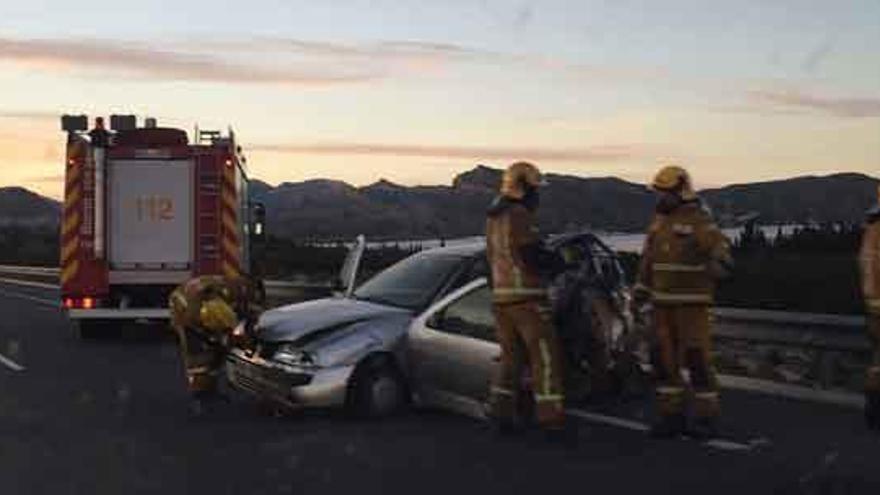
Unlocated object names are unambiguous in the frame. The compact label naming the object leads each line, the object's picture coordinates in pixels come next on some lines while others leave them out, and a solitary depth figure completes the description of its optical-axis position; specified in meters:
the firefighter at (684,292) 8.75
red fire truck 17.53
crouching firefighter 10.25
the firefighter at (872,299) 9.03
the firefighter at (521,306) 8.70
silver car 9.48
